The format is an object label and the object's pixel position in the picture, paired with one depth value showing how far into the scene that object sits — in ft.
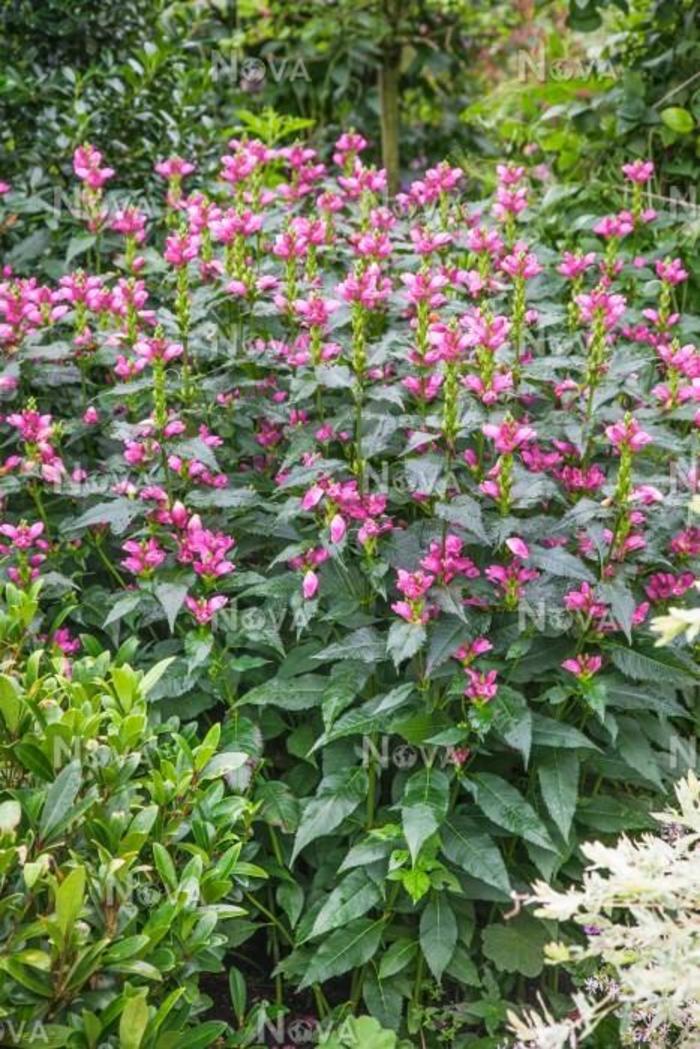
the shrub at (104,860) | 6.03
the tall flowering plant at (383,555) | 7.99
